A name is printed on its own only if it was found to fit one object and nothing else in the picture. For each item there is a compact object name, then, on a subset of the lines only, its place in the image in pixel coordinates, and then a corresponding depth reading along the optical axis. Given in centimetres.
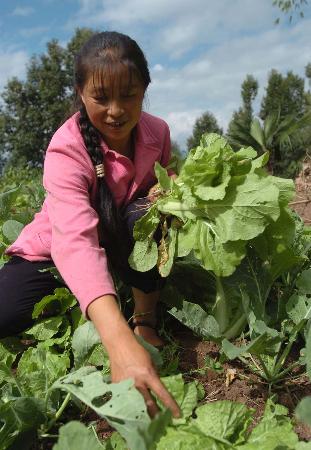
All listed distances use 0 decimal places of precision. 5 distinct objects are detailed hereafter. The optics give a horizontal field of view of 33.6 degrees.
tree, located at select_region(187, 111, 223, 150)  3608
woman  164
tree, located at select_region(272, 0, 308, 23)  1192
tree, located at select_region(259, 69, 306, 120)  3203
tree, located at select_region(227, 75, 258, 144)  3175
